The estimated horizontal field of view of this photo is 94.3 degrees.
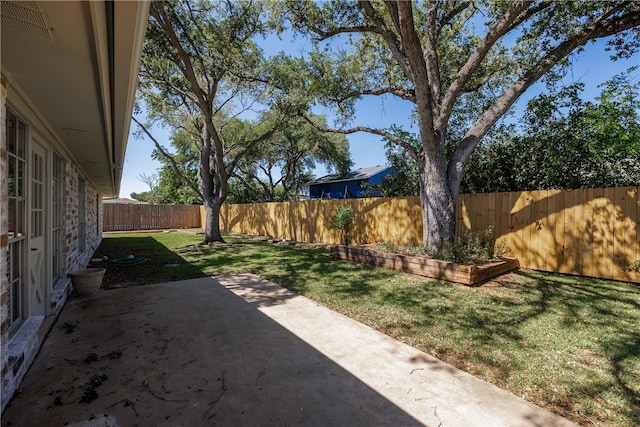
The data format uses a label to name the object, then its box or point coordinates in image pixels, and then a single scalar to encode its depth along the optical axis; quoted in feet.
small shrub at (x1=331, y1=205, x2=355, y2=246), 29.55
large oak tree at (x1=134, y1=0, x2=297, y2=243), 26.43
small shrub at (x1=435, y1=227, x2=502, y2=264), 18.20
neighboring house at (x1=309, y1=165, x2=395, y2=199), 66.49
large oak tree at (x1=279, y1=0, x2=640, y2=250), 18.30
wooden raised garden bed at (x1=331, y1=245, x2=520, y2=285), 16.07
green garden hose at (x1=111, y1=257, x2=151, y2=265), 21.82
